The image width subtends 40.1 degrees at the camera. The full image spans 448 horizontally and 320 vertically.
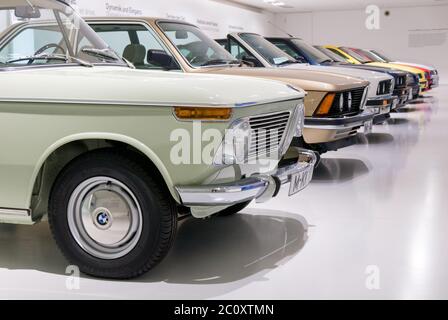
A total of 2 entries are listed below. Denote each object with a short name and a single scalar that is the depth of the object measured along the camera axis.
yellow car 14.22
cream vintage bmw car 3.27
